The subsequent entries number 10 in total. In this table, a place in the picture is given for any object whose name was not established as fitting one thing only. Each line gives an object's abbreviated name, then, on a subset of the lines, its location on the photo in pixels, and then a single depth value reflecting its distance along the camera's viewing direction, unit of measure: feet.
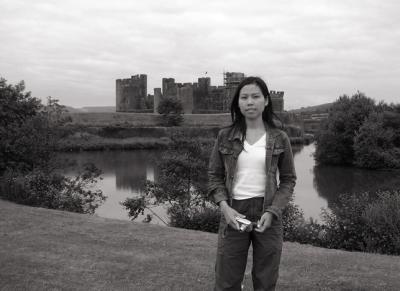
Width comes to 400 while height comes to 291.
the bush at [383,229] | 25.35
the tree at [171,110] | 163.22
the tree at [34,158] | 40.65
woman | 9.79
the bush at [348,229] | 27.20
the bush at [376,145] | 102.32
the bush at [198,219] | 33.78
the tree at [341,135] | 112.47
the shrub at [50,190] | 40.09
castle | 183.73
